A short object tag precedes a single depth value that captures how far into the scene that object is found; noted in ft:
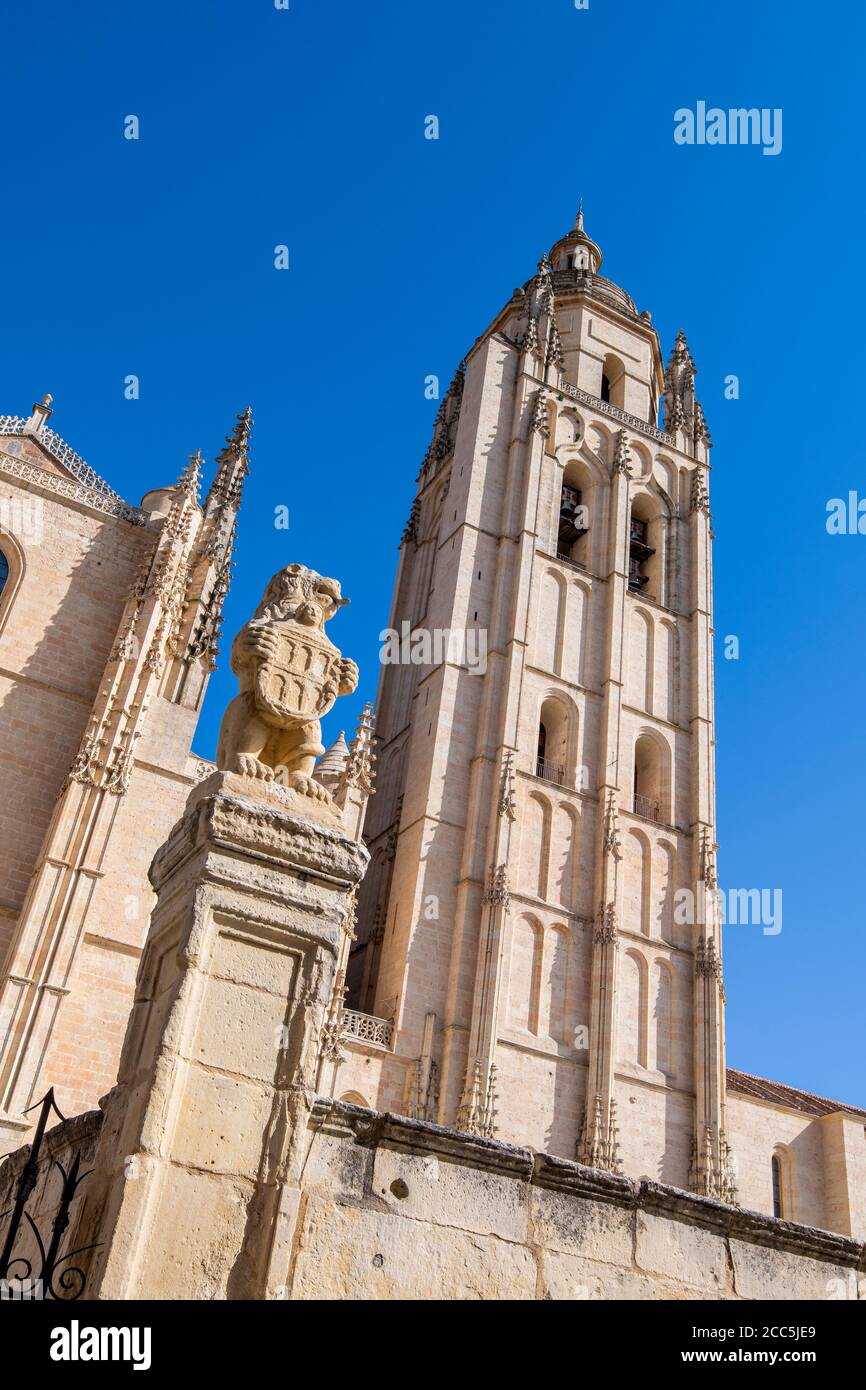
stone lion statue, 17.26
